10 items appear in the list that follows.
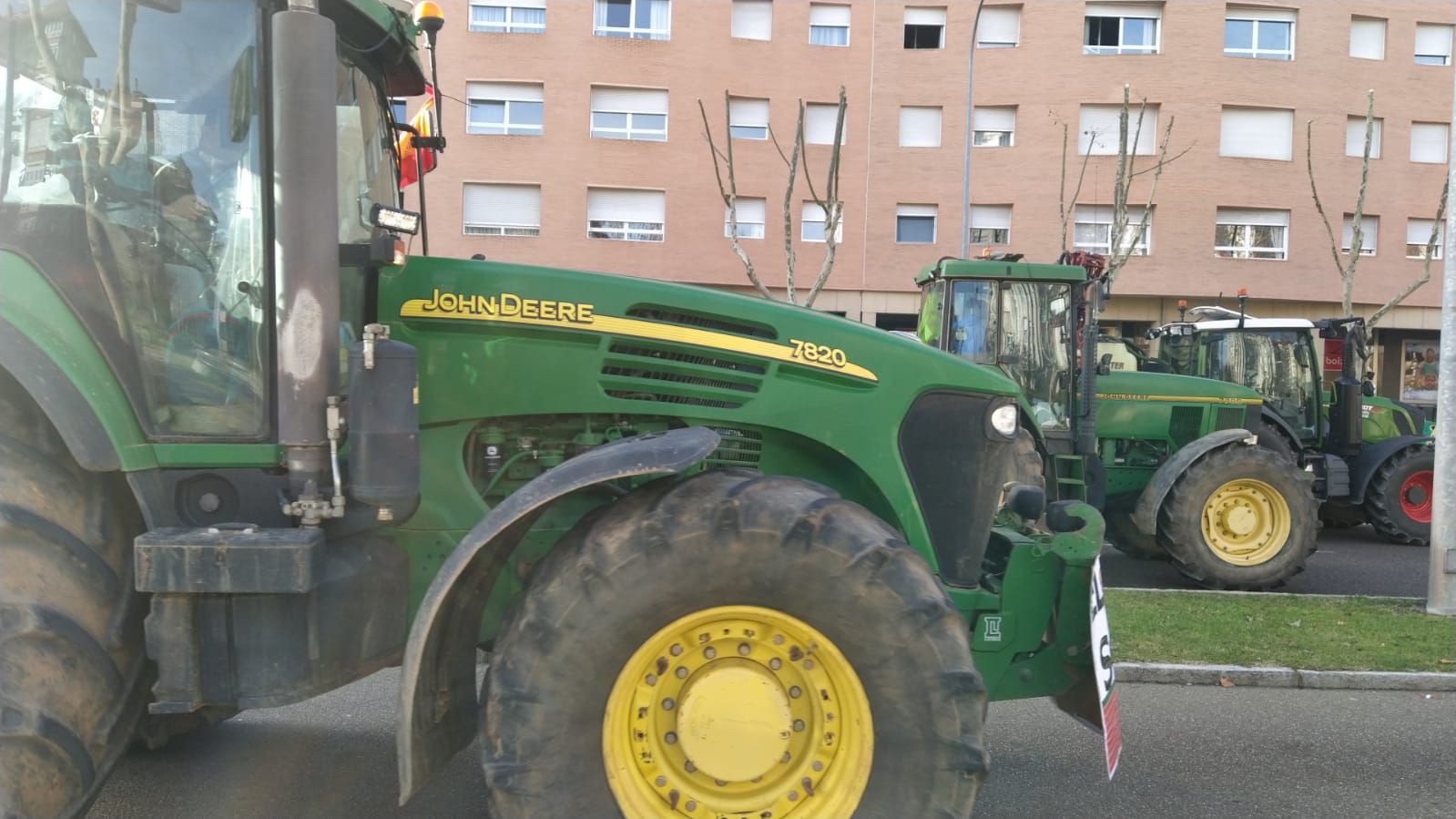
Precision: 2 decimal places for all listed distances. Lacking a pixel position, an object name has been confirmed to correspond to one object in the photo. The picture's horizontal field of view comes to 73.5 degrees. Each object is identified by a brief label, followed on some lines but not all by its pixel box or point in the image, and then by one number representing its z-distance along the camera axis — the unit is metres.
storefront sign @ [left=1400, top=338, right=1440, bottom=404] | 27.70
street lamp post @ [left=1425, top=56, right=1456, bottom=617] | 6.90
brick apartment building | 24.88
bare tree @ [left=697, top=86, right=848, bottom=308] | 19.78
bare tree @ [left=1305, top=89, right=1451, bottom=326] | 21.56
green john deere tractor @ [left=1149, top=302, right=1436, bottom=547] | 10.93
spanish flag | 3.70
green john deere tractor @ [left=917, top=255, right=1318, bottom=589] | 8.48
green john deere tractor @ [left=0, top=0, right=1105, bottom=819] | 2.66
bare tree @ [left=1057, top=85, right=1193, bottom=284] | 21.09
